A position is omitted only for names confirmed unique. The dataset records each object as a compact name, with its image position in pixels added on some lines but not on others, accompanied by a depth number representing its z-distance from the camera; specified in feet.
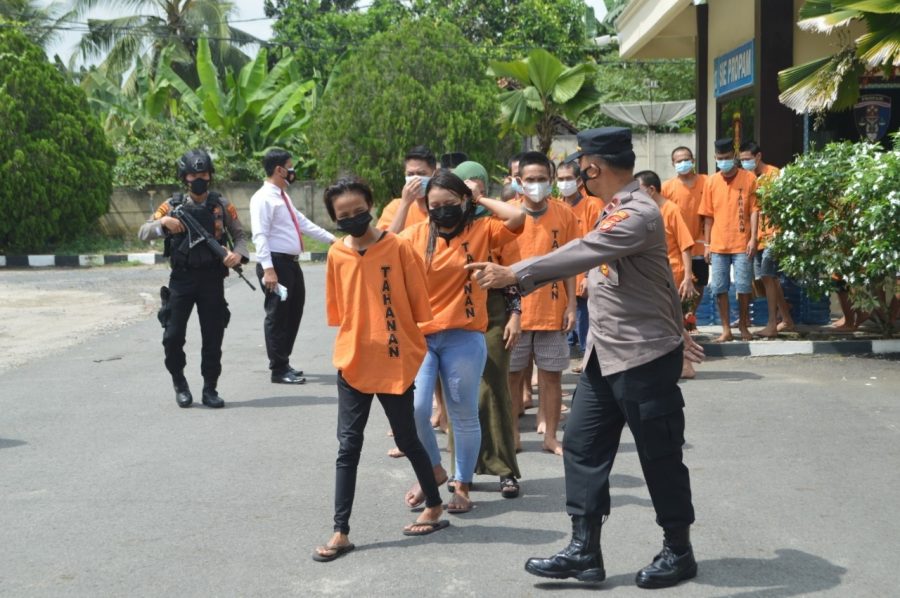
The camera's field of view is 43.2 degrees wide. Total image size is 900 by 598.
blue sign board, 47.50
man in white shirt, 31.17
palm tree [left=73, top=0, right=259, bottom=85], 131.03
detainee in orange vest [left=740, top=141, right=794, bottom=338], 36.50
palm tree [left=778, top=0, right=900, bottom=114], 33.86
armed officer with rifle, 28.02
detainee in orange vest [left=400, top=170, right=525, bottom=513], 18.54
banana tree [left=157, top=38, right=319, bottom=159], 93.81
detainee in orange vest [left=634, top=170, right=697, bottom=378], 28.86
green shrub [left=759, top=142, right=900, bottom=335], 32.35
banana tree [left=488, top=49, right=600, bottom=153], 78.74
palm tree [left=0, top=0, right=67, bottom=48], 137.80
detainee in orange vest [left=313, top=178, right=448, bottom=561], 17.13
